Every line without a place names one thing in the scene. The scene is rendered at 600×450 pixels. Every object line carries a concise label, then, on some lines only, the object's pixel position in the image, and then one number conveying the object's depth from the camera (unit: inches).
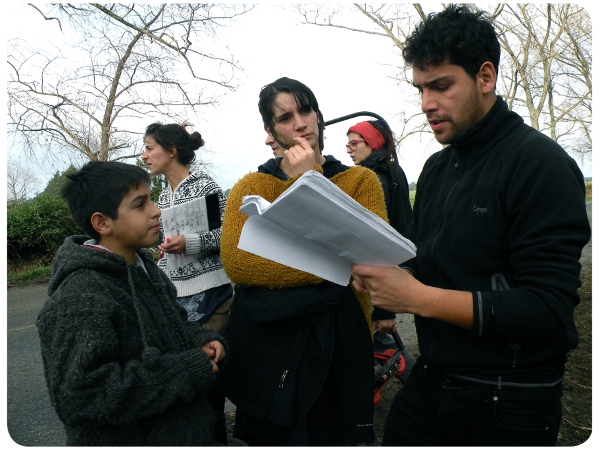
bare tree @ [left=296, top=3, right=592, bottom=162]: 365.1
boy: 59.0
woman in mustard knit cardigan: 69.9
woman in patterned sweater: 103.7
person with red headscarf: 126.6
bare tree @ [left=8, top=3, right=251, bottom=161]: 336.2
